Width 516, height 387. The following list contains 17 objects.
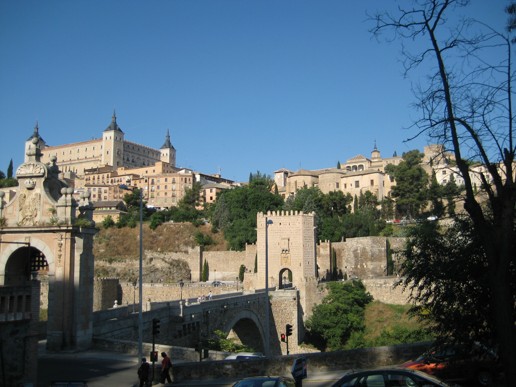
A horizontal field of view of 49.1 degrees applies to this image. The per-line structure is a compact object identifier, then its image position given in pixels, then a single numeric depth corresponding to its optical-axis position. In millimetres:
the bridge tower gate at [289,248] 56438
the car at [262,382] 13133
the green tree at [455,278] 14305
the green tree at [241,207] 79875
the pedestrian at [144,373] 16516
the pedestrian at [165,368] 17719
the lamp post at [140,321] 19672
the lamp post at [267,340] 29609
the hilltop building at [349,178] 111000
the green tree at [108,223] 88062
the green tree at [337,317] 49844
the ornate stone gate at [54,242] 22000
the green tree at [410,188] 84000
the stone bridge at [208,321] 25691
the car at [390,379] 11453
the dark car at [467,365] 14656
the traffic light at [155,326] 20281
